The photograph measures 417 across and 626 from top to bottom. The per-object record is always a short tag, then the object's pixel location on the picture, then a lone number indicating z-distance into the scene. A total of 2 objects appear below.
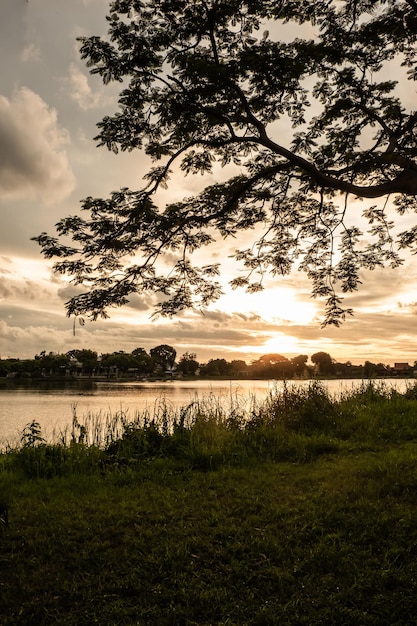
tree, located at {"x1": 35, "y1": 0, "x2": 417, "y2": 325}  6.13
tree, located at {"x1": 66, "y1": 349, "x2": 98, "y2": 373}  100.50
